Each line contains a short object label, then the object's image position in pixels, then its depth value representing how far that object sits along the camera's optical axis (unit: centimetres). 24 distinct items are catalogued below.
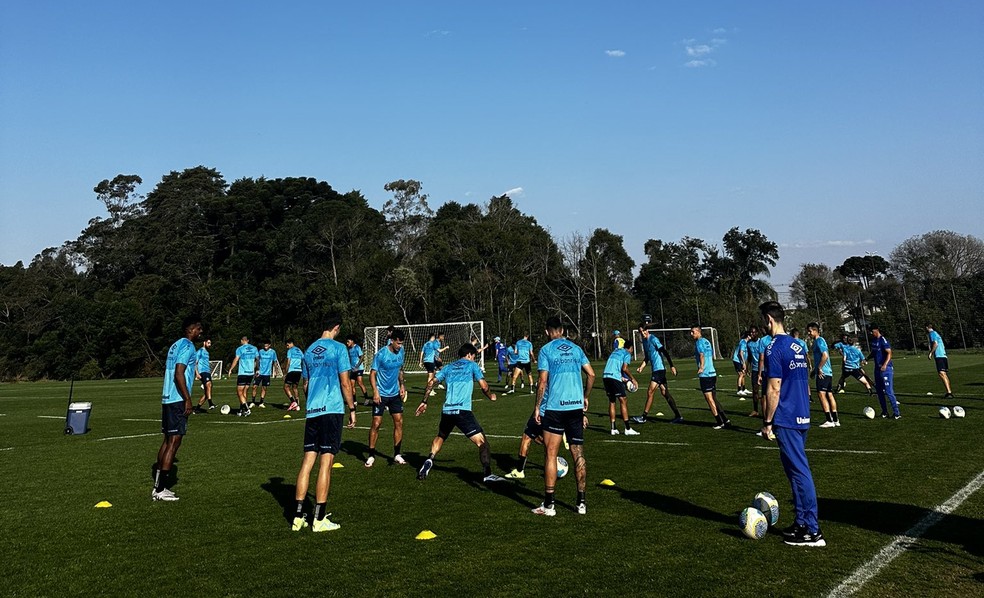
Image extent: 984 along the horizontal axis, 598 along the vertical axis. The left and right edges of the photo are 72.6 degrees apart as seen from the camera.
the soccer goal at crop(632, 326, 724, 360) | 6586
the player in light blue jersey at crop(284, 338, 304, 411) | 2172
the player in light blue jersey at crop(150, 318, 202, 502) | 917
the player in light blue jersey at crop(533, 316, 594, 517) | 789
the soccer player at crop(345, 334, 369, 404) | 1736
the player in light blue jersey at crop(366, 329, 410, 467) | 1162
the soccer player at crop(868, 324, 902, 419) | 1563
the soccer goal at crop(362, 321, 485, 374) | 4597
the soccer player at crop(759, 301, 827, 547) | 639
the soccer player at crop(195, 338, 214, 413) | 2075
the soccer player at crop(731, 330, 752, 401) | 2019
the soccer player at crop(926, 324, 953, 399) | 1941
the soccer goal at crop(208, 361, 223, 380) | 5098
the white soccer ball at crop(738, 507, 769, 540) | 660
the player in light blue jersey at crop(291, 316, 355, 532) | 742
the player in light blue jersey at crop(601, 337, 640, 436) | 1443
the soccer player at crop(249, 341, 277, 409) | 2267
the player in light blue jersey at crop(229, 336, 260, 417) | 2089
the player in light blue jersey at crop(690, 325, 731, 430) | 1514
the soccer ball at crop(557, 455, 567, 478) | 946
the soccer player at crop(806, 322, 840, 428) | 1471
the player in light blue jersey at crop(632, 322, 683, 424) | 1591
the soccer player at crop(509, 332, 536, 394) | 2570
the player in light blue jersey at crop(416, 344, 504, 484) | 992
